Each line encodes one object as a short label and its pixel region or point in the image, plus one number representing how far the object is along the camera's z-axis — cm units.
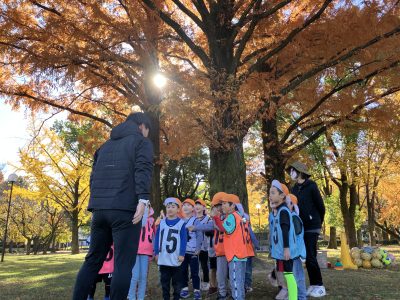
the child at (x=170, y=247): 445
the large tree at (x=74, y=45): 762
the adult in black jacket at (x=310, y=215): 491
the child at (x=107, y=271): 443
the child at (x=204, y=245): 612
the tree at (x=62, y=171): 2136
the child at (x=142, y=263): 458
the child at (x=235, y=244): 426
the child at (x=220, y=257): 471
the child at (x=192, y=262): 540
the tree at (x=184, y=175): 2297
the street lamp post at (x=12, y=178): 1608
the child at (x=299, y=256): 424
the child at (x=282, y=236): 392
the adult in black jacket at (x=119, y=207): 276
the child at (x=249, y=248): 482
